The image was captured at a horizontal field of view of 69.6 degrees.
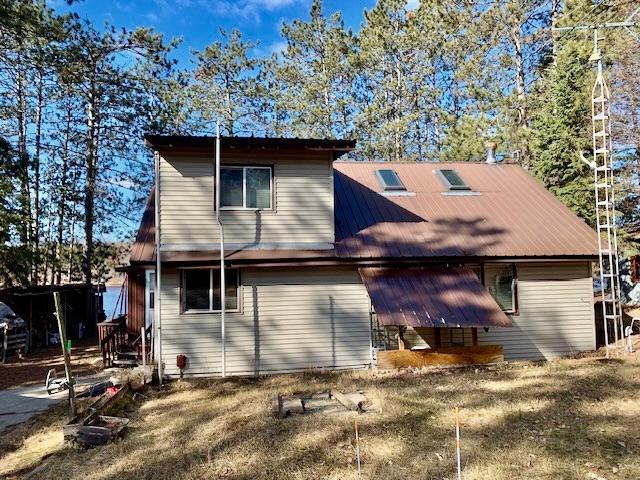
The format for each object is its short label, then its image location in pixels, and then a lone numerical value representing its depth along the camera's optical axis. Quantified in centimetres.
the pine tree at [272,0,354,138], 2691
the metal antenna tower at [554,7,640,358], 1066
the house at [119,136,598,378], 1048
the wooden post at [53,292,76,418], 705
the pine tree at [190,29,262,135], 2869
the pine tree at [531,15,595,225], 1738
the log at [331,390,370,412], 762
